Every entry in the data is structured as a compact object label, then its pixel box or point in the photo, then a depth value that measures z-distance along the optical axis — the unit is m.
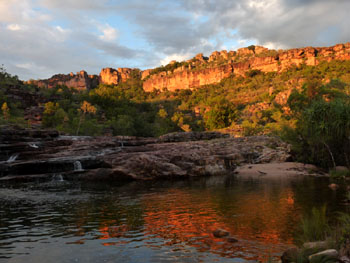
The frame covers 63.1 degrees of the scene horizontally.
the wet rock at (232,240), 9.22
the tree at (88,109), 77.00
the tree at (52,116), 70.12
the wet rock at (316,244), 6.99
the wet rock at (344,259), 6.15
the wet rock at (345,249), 6.51
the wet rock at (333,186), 19.11
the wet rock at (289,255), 6.94
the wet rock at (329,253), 6.24
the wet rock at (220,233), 9.77
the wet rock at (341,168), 25.96
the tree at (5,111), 68.36
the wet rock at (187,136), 44.71
